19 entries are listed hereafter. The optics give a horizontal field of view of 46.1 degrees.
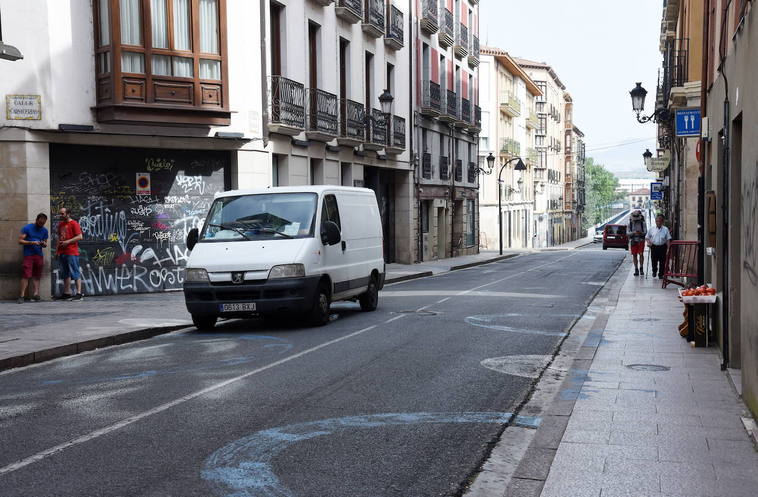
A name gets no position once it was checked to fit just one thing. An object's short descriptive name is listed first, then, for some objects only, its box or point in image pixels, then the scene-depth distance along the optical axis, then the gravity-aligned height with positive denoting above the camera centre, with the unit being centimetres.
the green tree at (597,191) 16262 +428
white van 1245 -52
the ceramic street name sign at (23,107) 1797 +235
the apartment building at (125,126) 1808 +207
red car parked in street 6375 -168
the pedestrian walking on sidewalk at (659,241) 2280 -75
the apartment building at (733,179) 686 +32
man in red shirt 1778 -57
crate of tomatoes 1031 -98
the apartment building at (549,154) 8812 +643
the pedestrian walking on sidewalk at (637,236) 2508 -67
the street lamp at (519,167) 4644 +247
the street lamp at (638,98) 2278 +295
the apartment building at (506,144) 6538 +563
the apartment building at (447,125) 3775 +425
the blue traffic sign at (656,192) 3997 +91
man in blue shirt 1753 -51
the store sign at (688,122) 1462 +147
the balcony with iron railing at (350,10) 2752 +649
